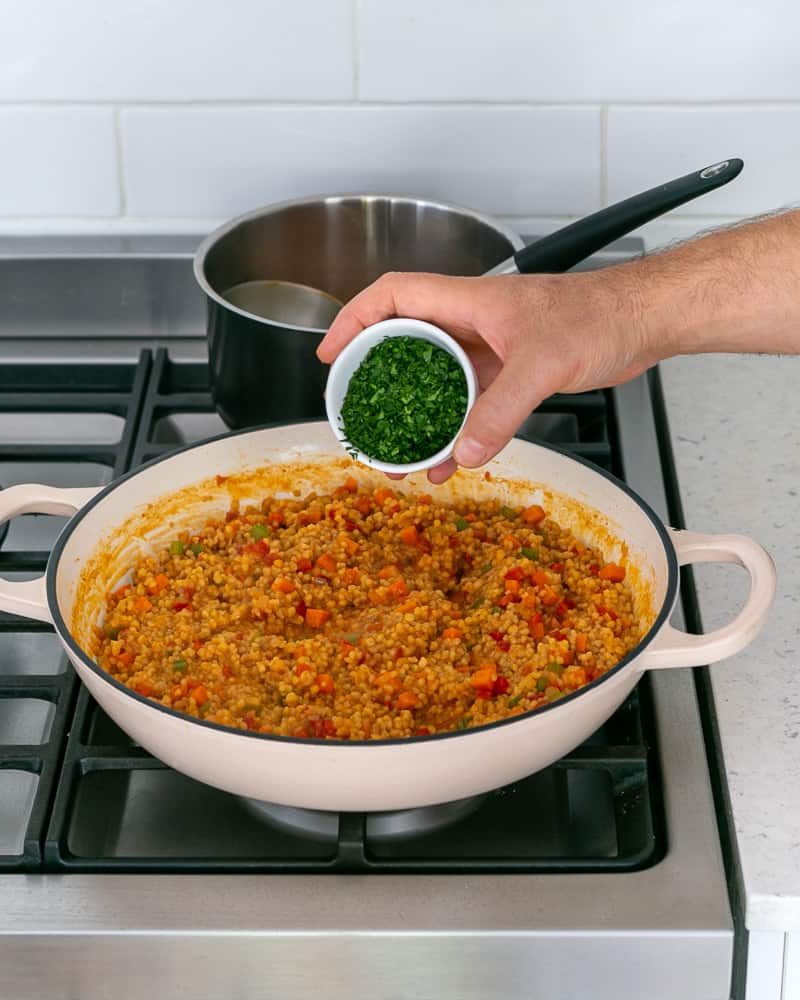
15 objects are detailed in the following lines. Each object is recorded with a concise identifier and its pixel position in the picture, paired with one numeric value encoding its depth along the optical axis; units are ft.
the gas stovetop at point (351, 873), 2.89
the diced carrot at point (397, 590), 3.73
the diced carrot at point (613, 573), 3.76
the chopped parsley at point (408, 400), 3.58
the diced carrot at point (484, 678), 3.37
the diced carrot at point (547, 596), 3.67
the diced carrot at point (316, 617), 3.67
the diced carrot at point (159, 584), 3.82
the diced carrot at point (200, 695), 3.34
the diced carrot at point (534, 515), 4.03
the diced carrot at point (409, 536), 3.98
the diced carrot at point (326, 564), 3.84
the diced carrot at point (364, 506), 4.13
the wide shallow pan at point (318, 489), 2.88
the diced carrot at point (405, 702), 3.33
